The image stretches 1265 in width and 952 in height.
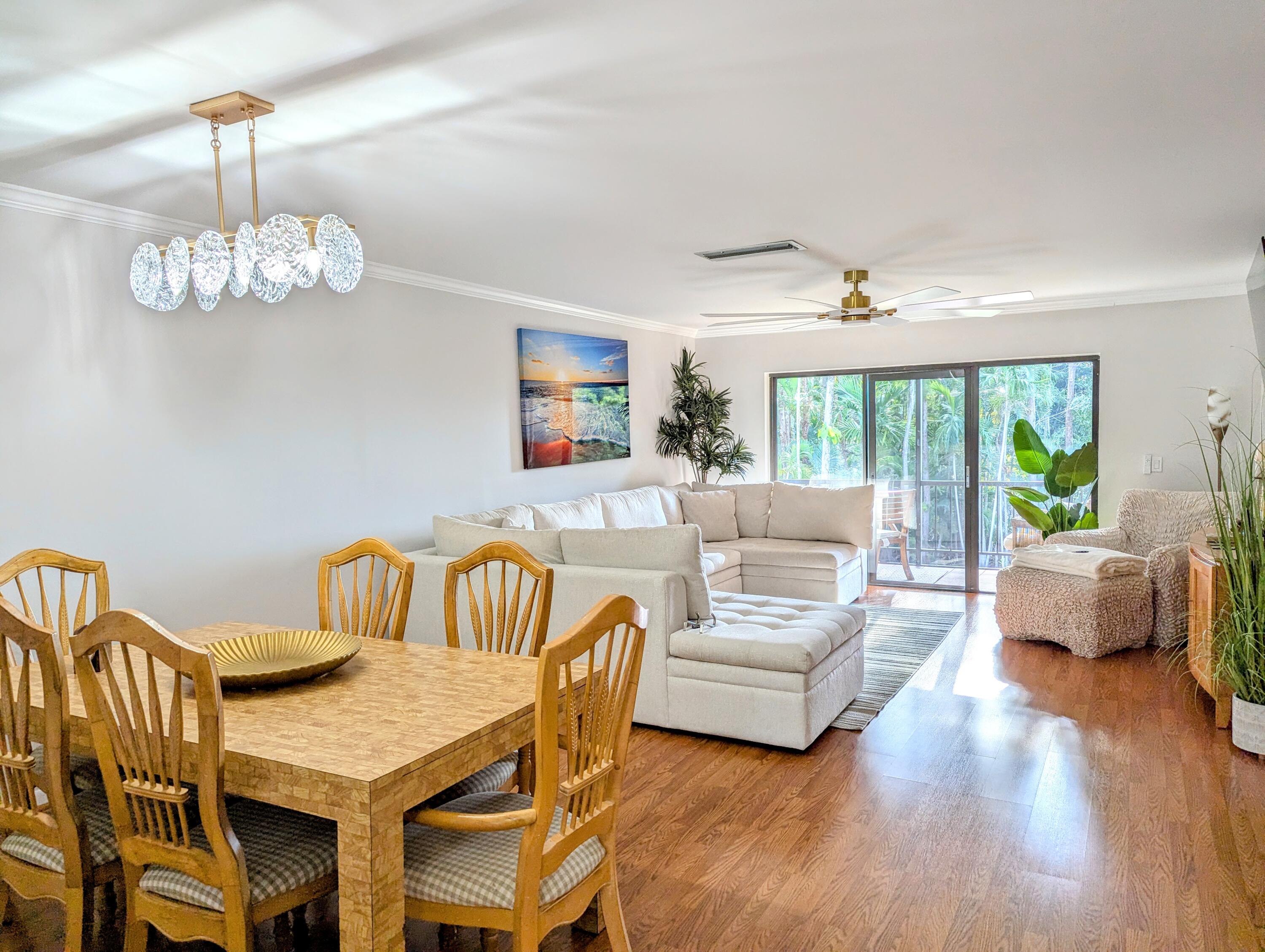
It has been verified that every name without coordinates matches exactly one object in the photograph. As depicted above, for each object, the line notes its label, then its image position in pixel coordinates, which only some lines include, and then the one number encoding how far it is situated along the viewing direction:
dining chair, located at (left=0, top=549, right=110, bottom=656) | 2.77
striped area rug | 4.26
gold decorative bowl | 2.25
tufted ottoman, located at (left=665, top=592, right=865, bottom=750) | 3.66
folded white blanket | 5.13
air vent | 4.48
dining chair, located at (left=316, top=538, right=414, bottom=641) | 2.91
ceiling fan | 4.86
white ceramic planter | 3.51
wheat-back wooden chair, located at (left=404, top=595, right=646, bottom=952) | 1.76
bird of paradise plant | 6.47
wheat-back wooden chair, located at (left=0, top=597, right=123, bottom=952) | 1.88
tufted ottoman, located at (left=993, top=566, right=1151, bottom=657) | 5.09
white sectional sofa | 3.70
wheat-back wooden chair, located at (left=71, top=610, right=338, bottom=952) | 1.71
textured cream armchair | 5.24
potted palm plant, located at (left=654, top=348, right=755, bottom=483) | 7.95
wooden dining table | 1.69
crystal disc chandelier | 2.24
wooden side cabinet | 3.87
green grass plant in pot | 3.44
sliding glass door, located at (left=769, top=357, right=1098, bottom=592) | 6.94
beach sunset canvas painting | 6.06
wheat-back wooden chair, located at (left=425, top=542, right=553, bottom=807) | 2.63
